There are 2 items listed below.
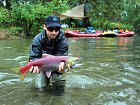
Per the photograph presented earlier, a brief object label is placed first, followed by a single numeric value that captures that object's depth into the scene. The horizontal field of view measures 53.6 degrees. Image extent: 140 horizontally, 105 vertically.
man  2.25
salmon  2.09
